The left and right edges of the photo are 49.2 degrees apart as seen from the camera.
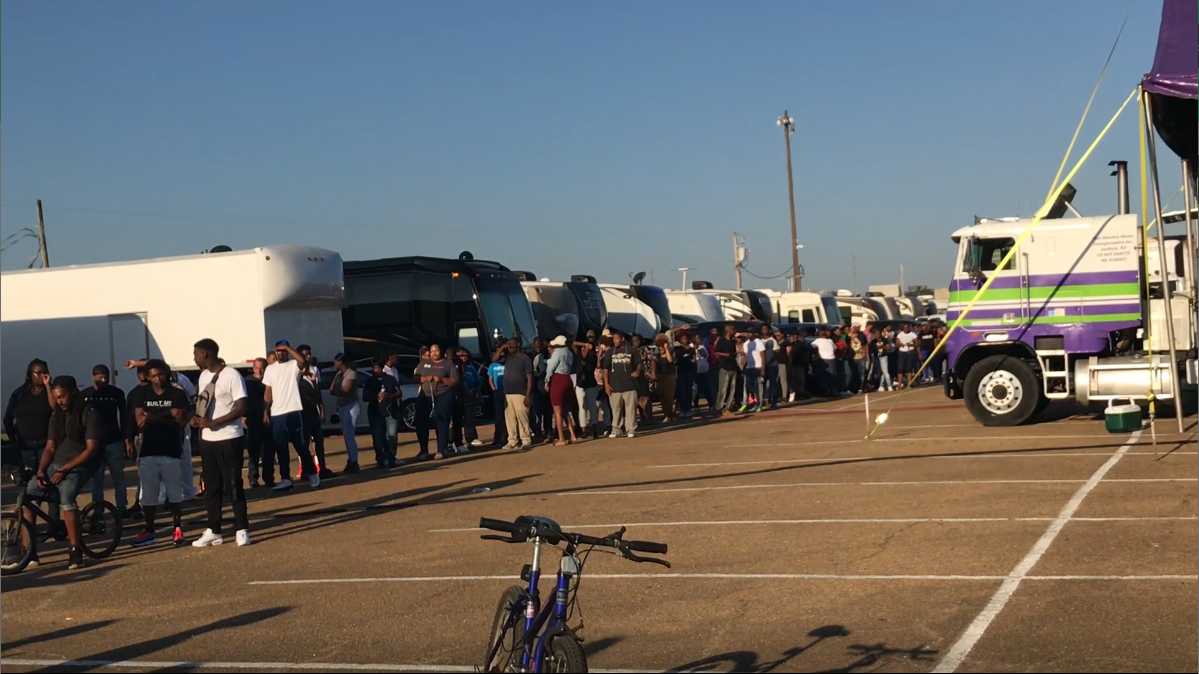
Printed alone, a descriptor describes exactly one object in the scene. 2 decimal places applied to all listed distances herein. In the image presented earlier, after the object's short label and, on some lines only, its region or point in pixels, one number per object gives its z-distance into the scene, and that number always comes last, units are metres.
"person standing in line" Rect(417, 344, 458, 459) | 19.12
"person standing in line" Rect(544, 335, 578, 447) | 20.08
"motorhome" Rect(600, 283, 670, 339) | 35.66
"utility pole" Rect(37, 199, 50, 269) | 55.23
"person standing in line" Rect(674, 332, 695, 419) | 25.12
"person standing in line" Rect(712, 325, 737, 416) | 24.28
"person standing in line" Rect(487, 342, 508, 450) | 20.61
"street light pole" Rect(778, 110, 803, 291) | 55.97
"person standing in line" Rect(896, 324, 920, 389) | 32.16
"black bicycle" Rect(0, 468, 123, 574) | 11.21
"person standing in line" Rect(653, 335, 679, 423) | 23.69
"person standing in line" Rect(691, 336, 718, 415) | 26.11
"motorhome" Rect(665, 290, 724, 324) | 40.53
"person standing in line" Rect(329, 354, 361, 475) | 17.44
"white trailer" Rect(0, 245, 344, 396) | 22.42
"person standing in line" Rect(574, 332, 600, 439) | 21.22
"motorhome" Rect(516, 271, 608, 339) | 32.28
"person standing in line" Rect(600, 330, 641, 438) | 20.39
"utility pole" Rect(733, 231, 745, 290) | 67.54
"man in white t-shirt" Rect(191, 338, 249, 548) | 11.59
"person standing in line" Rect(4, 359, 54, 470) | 13.00
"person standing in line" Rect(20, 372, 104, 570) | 11.48
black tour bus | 26.16
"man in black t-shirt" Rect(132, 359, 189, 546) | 12.09
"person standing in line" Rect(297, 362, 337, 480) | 16.61
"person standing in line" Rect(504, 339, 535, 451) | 19.53
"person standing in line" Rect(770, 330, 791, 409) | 26.55
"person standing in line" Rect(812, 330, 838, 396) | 28.97
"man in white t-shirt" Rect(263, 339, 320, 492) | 15.73
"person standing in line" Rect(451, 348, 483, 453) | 20.11
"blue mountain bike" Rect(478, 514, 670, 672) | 5.01
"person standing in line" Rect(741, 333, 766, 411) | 25.28
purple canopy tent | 11.65
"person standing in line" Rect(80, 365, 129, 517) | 12.63
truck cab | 17.81
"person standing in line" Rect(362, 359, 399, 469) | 18.20
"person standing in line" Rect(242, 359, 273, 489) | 15.91
